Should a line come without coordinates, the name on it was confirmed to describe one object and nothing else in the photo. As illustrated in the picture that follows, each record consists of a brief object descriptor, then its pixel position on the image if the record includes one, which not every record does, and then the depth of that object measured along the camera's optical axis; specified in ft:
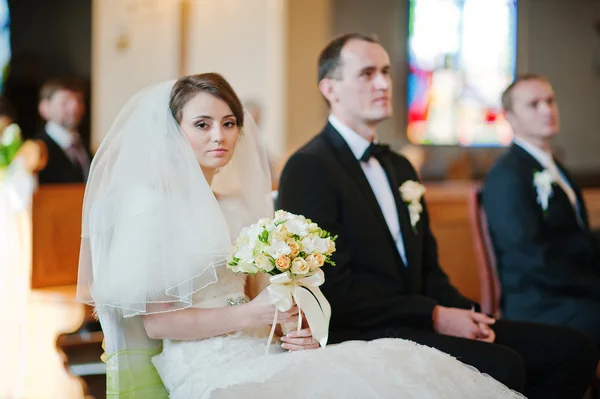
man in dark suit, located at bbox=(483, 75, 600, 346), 11.89
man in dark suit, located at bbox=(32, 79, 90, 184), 18.54
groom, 9.39
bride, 7.27
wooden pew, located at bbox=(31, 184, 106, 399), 11.90
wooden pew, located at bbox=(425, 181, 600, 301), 19.90
